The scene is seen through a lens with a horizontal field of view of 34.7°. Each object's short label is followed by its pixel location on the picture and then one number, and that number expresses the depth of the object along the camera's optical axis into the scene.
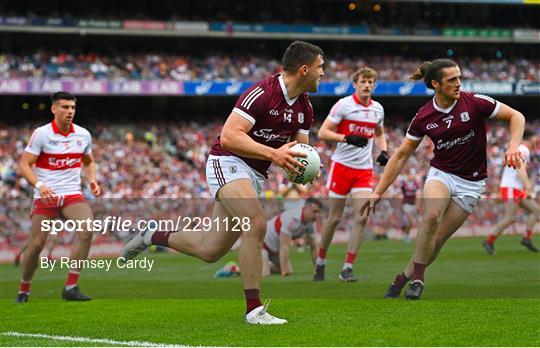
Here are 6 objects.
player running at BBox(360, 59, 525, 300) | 8.90
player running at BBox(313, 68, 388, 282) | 12.46
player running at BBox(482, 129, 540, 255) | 17.30
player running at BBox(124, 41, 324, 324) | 7.54
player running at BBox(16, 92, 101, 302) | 11.06
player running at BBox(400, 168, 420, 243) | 25.02
